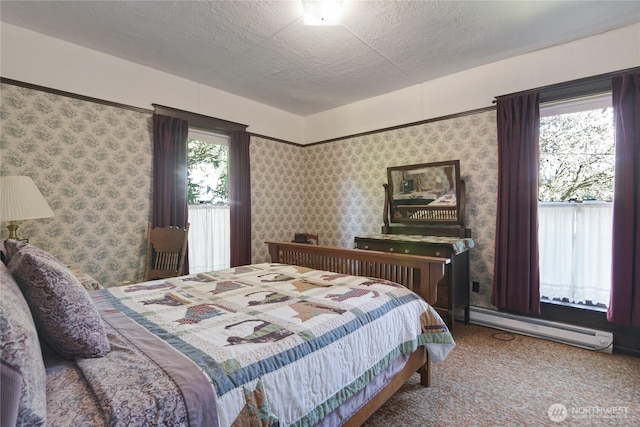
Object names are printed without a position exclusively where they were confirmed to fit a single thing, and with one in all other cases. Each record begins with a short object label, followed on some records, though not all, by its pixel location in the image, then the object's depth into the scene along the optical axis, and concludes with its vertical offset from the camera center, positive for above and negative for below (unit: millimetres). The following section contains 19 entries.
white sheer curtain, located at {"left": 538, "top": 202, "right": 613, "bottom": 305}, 2600 -359
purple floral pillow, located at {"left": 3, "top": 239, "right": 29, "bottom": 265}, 1163 -149
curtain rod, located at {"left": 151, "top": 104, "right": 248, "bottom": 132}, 3240 +1035
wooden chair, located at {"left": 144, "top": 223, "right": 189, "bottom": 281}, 3041 -375
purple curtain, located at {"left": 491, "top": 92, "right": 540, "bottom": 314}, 2760 +23
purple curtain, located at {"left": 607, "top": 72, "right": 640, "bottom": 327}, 2328 +35
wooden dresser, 2812 -425
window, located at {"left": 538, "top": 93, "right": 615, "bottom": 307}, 2604 +95
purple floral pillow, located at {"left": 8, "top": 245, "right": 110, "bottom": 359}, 958 -316
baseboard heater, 2508 -1067
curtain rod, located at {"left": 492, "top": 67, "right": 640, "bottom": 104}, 2500 +1057
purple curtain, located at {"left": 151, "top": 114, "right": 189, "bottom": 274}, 3134 +392
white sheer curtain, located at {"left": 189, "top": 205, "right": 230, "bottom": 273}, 3555 -341
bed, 787 -493
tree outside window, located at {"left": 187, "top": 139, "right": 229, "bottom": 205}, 3570 +435
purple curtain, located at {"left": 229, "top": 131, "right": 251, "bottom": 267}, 3793 +128
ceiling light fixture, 2045 +1364
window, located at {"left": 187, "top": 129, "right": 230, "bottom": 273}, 3564 +99
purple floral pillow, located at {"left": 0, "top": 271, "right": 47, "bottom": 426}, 607 -347
